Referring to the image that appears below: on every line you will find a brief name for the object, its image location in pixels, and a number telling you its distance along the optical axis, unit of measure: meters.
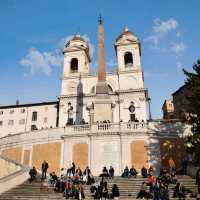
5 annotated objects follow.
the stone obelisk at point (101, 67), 28.51
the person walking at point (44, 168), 18.73
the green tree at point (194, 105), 16.68
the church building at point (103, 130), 22.61
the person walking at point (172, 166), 18.68
